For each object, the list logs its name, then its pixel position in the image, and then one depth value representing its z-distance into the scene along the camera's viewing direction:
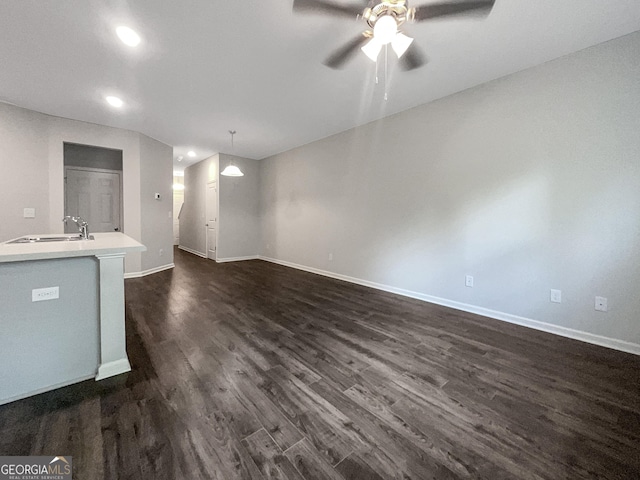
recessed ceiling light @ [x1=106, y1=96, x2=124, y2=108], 3.28
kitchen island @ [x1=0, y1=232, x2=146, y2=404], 1.47
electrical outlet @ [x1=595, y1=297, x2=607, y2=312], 2.28
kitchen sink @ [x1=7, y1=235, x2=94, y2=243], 2.21
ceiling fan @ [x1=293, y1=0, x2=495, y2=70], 1.62
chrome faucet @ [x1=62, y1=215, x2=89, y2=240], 2.32
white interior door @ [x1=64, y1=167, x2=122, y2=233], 4.66
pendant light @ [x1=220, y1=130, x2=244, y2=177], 4.41
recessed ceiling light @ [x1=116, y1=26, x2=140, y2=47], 2.10
